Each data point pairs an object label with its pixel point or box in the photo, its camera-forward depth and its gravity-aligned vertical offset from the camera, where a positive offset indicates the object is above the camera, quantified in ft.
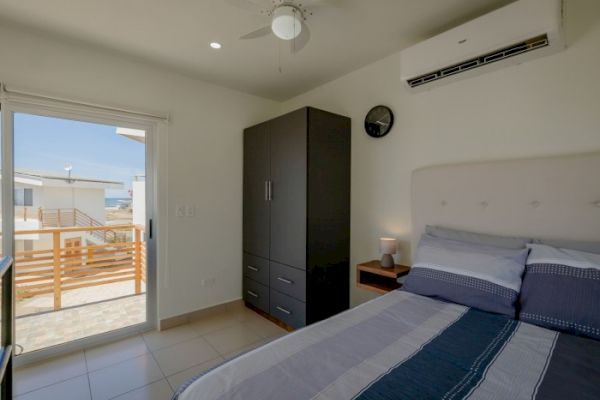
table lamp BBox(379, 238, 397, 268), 7.55 -1.43
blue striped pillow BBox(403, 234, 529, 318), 4.86 -1.44
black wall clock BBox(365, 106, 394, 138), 8.19 +2.29
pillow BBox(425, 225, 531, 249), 5.50 -0.84
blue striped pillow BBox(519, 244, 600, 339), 4.07 -1.46
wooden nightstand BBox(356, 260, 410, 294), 7.22 -2.17
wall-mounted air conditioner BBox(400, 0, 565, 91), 5.08 +3.12
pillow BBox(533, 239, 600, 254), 4.75 -0.83
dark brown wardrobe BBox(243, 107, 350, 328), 8.11 -0.54
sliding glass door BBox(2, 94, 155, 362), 7.07 -0.79
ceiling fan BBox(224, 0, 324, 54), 4.92 +3.26
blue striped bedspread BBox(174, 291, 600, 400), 2.89 -1.98
